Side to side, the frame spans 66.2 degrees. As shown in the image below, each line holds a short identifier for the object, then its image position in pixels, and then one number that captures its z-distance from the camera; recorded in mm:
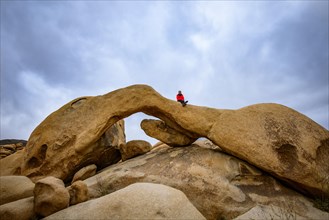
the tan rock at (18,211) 7480
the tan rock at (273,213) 7974
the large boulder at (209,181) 8750
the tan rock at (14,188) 8930
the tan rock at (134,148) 12430
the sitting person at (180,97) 11977
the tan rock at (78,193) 8281
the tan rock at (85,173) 11711
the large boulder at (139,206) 6520
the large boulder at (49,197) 7707
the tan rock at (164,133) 11992
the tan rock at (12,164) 13867
